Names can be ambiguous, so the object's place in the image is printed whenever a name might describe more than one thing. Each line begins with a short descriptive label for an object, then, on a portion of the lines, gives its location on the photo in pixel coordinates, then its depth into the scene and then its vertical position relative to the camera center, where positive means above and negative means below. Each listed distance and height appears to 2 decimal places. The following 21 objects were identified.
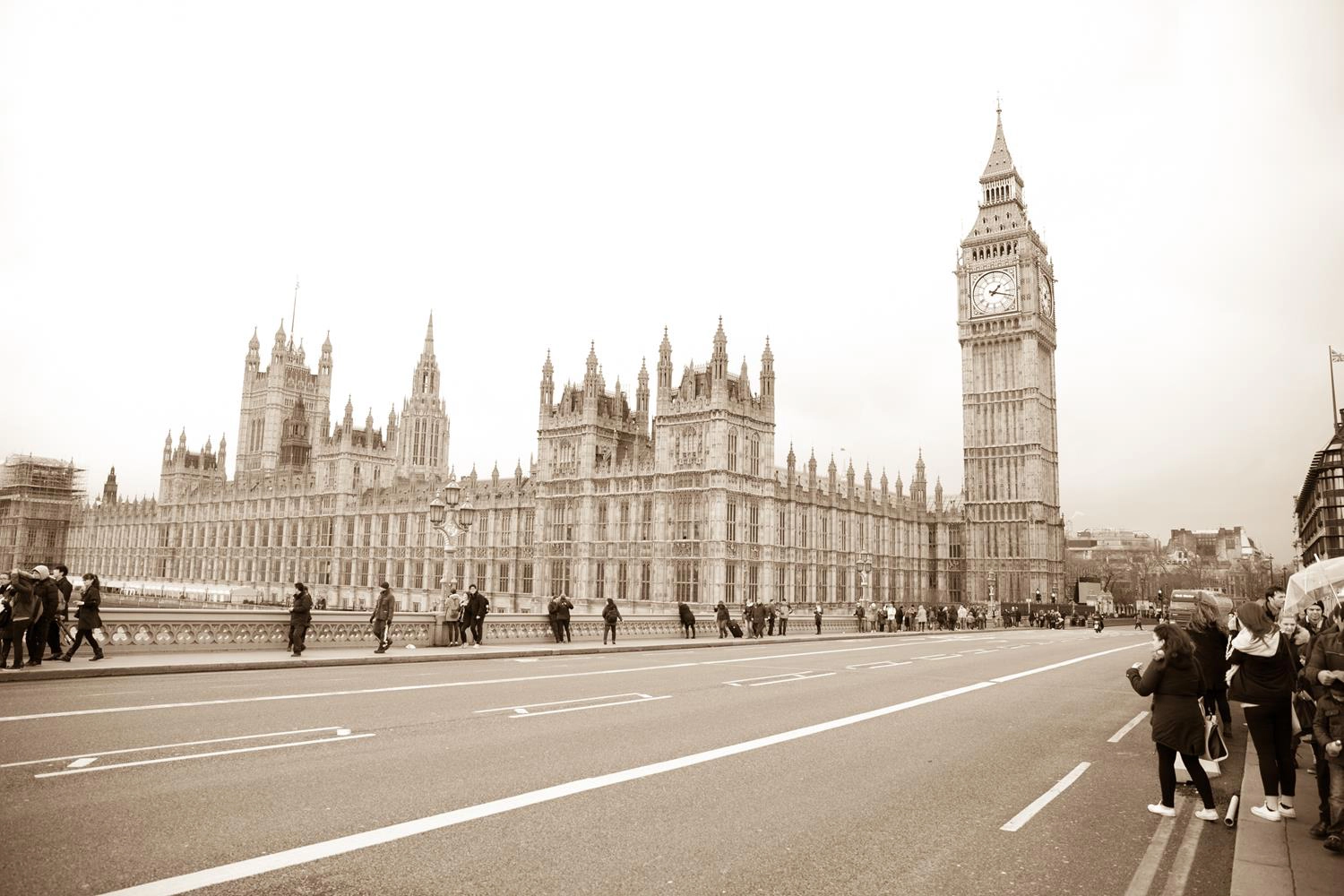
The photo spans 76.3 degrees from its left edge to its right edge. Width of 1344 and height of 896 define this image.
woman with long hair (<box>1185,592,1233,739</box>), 8.82 -0.91
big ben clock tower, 79.81 +15.05
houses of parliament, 55.19 +4.45
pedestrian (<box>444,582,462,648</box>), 25.84 -1.90
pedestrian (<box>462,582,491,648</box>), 26.10 -1.88
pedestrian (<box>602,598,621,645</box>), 29.30 -2.11
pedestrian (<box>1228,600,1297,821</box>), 7.83 -1.23
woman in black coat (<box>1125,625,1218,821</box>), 7.79 -1.24
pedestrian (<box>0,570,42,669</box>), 15.55 -1.14
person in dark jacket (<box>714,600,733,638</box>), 35.92 -2.57
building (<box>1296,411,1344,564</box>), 88.88 +6.93
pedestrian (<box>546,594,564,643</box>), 28.86 -2.12
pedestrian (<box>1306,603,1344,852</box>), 7.05 -1.23
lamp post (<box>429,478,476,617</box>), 28.67 +1.38
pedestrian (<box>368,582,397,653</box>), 22.67 -1.76
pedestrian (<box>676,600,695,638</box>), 33.38 -2.45
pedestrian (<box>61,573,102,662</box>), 17.09 -1.33
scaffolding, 123.12 +5.46
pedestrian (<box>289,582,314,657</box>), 21.08 -1.73
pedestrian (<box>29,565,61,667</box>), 16.17 -1.23
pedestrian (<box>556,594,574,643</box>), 28.94 -2.04
